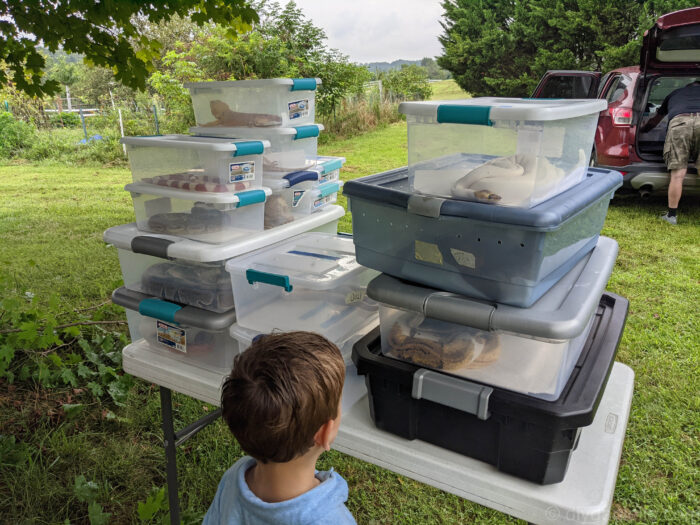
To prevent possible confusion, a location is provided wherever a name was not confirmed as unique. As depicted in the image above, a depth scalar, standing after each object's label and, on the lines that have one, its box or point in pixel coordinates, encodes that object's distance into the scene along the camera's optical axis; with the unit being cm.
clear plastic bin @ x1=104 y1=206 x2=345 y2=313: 172
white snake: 120
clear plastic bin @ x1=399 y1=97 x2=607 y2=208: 120
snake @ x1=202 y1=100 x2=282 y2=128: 220
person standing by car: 507
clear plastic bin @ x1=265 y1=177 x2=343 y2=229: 211
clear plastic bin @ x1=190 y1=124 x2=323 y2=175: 219
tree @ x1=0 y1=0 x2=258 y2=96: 211
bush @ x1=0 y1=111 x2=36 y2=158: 1066
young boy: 98
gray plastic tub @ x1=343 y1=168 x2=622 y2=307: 115
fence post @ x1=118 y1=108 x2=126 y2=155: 1088
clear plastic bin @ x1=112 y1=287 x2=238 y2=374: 174
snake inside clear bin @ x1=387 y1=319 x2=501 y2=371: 125
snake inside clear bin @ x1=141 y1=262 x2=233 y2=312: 176
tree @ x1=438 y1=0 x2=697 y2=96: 1284
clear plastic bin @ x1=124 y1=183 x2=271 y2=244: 185
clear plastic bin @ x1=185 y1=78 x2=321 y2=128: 218
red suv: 502
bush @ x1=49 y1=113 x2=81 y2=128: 1297
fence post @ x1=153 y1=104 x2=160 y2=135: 1101
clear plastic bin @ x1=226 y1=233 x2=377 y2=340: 163
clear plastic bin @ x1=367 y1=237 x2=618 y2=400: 115
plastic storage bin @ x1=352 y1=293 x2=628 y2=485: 112
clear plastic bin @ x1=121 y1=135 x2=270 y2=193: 186
